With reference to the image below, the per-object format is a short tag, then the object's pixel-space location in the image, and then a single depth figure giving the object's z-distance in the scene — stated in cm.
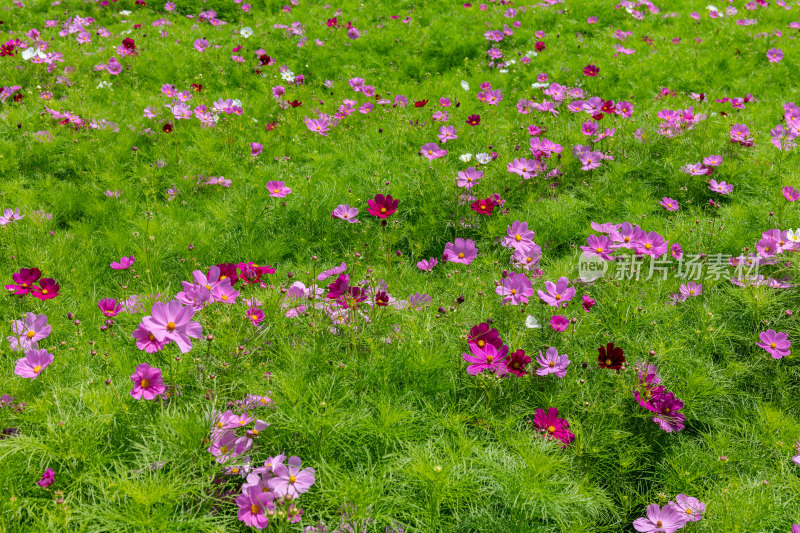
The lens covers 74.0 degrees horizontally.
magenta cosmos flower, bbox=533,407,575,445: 189
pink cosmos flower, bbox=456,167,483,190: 322
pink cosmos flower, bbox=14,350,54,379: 184
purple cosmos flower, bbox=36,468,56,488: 152
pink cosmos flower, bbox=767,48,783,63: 569
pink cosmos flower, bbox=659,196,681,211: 331
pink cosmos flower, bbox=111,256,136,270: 267
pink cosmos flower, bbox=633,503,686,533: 165
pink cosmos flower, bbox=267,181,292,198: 332
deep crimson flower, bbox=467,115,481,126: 397
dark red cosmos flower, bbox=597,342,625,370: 201
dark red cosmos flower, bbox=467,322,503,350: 196
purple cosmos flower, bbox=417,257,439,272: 267
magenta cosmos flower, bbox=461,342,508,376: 193
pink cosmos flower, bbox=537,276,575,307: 225
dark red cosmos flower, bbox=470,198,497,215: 289
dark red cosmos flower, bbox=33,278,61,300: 218
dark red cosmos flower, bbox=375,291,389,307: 212
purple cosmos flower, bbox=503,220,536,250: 264
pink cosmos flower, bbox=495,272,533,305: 228
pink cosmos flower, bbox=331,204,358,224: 299
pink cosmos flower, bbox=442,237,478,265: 251
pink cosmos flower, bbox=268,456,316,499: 154
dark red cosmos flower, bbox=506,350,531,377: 197
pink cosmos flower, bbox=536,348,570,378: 207
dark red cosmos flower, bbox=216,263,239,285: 213
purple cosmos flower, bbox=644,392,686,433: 201
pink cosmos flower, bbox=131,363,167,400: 167
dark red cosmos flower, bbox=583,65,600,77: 486
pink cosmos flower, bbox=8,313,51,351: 203
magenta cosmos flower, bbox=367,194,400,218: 247
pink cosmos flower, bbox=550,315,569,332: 215
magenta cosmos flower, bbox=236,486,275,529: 146
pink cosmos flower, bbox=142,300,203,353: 161
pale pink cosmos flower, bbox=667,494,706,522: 167
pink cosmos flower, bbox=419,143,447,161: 349
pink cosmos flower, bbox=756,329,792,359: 228
